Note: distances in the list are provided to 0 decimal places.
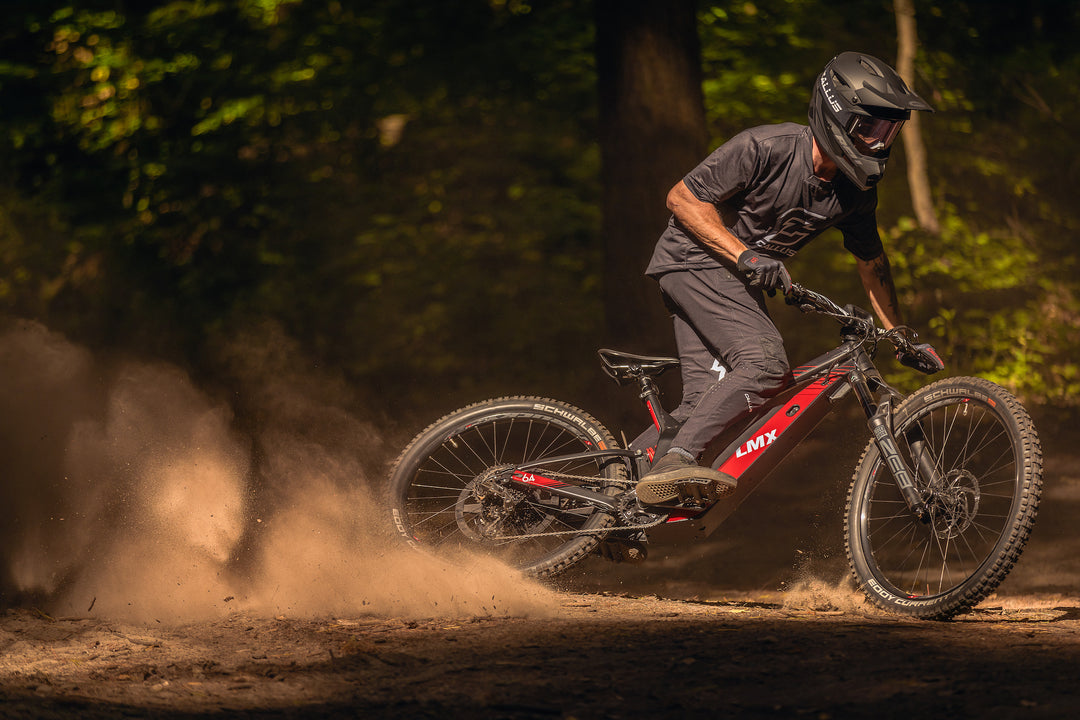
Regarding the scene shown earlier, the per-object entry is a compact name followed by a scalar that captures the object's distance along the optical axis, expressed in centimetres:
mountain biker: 913
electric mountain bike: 916
